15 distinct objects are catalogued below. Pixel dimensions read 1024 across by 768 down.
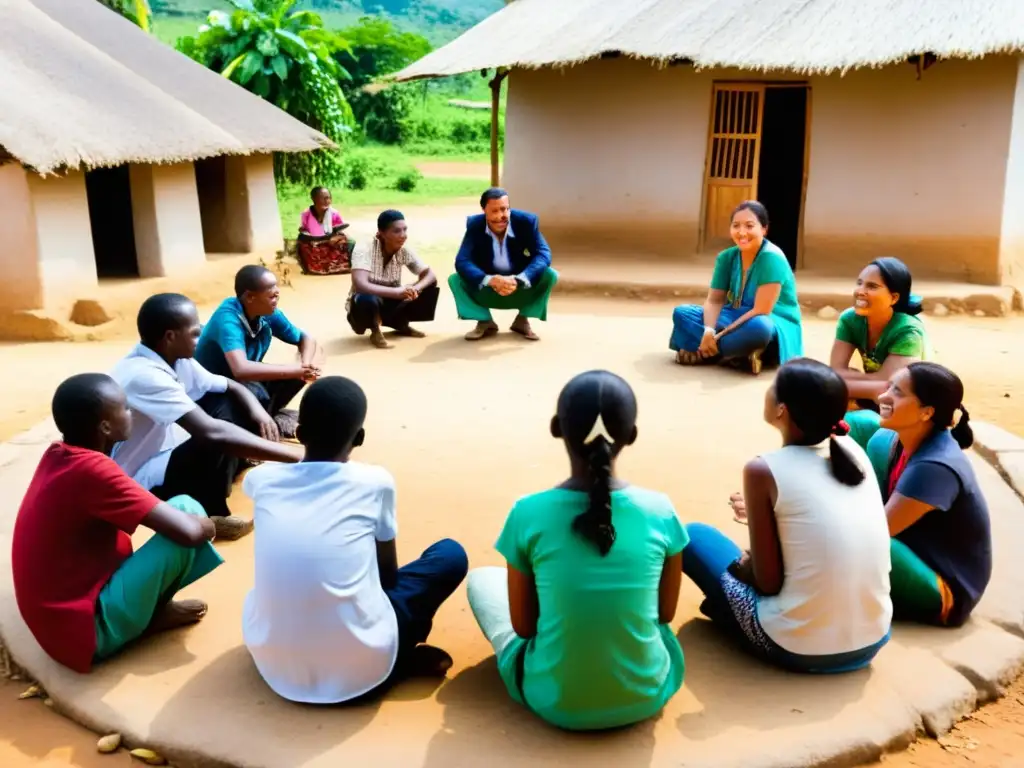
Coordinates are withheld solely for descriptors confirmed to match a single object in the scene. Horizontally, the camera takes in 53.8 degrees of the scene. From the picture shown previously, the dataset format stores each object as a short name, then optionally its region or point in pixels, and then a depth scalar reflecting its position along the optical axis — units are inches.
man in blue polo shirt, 180.2
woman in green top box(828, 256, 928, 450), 175.5
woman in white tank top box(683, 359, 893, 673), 105.5
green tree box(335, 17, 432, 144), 1184.8
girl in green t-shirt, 95.3
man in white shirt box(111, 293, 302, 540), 139.6
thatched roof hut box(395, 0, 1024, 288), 370.9
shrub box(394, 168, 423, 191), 852.6
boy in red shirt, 108.6
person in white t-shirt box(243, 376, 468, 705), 102.0
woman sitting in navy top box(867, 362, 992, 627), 117.6
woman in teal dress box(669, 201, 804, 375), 240.4
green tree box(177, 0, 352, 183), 634.2
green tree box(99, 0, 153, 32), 660.7
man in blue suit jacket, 270.2
